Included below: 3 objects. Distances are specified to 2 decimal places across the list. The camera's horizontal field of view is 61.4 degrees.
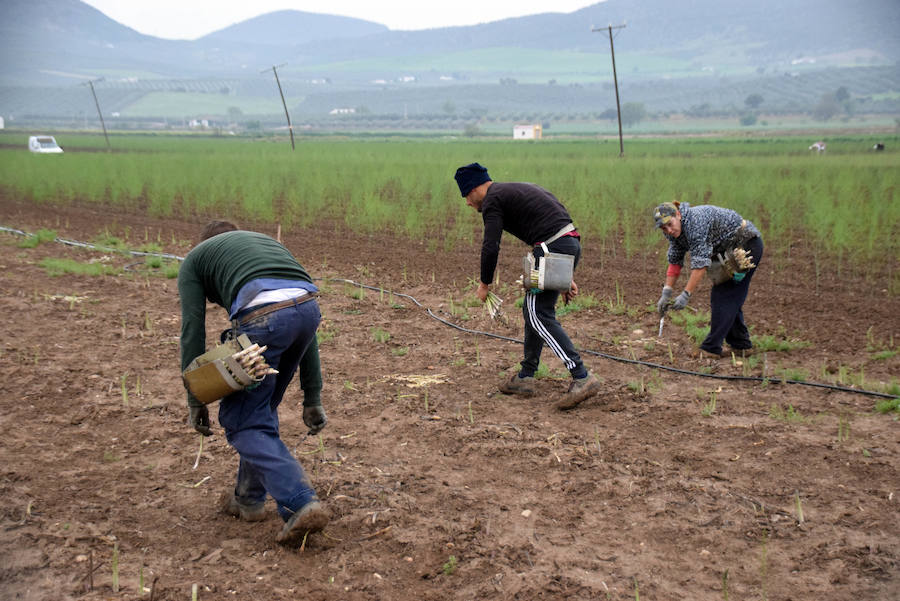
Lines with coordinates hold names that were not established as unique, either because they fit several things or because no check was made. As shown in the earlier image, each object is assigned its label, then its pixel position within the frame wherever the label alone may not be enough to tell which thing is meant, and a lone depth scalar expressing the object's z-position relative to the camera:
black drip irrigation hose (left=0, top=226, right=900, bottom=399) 4.87
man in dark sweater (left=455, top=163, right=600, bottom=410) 4.73
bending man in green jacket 3.09
